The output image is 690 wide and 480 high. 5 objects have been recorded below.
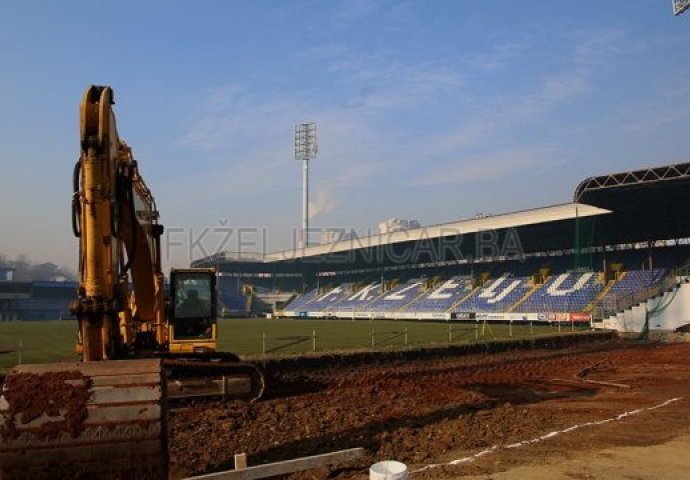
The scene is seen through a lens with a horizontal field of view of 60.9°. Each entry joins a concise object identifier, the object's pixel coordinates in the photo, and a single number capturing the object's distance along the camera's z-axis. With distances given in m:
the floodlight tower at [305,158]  87.81
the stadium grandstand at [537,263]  39.47
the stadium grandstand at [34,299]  88.25
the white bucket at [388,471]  5.19
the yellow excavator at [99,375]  5.69
